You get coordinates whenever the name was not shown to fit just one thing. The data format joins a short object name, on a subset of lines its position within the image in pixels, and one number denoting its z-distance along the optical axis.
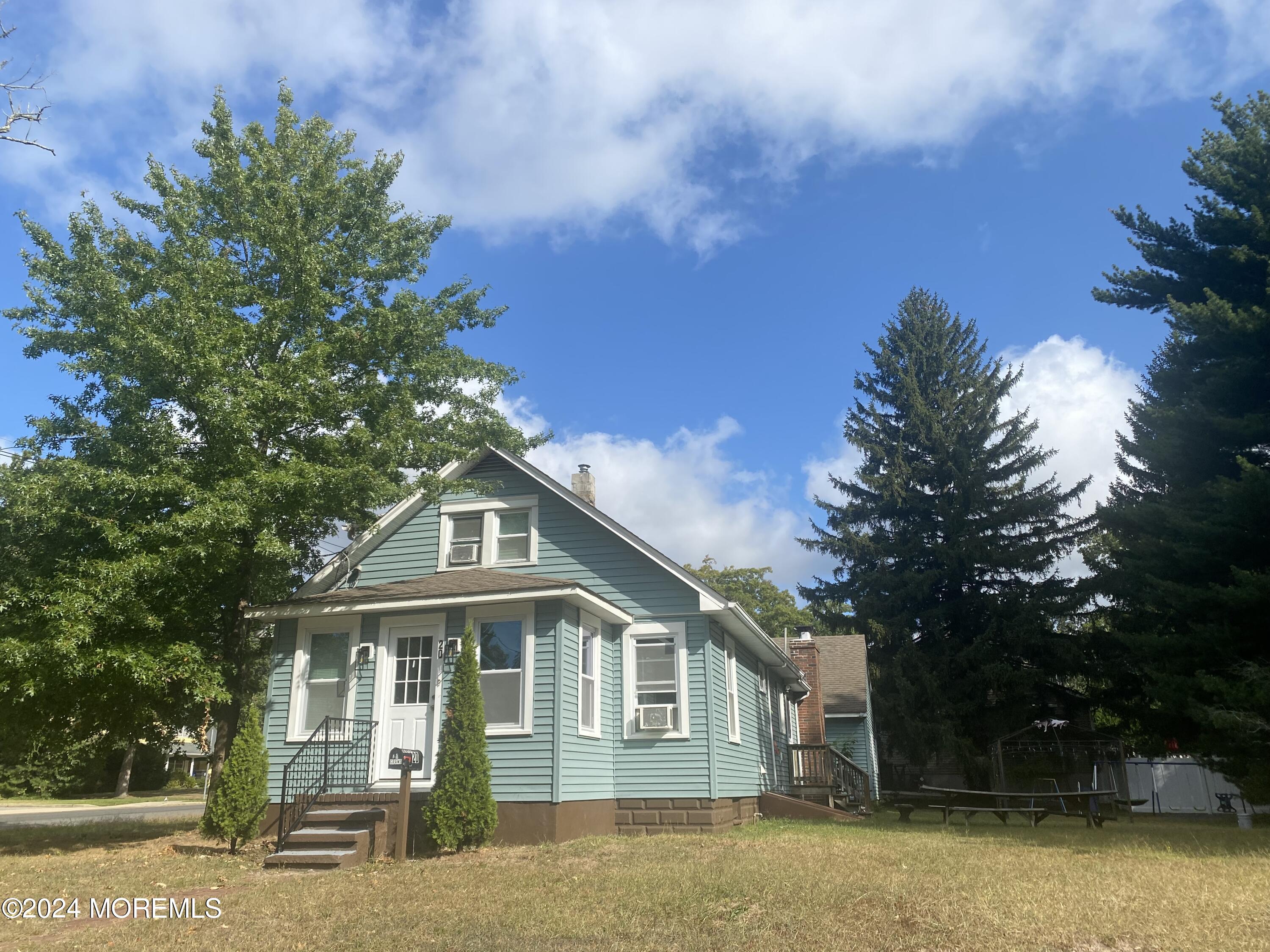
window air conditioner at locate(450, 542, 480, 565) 15.50
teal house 12.70
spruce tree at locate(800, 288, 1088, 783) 27.89
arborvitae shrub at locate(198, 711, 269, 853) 11.49
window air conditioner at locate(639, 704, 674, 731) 13.96
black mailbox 10.77
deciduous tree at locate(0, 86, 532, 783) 12.45
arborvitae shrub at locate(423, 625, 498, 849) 11.00
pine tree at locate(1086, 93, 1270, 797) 15.55
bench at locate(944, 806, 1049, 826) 14.71
